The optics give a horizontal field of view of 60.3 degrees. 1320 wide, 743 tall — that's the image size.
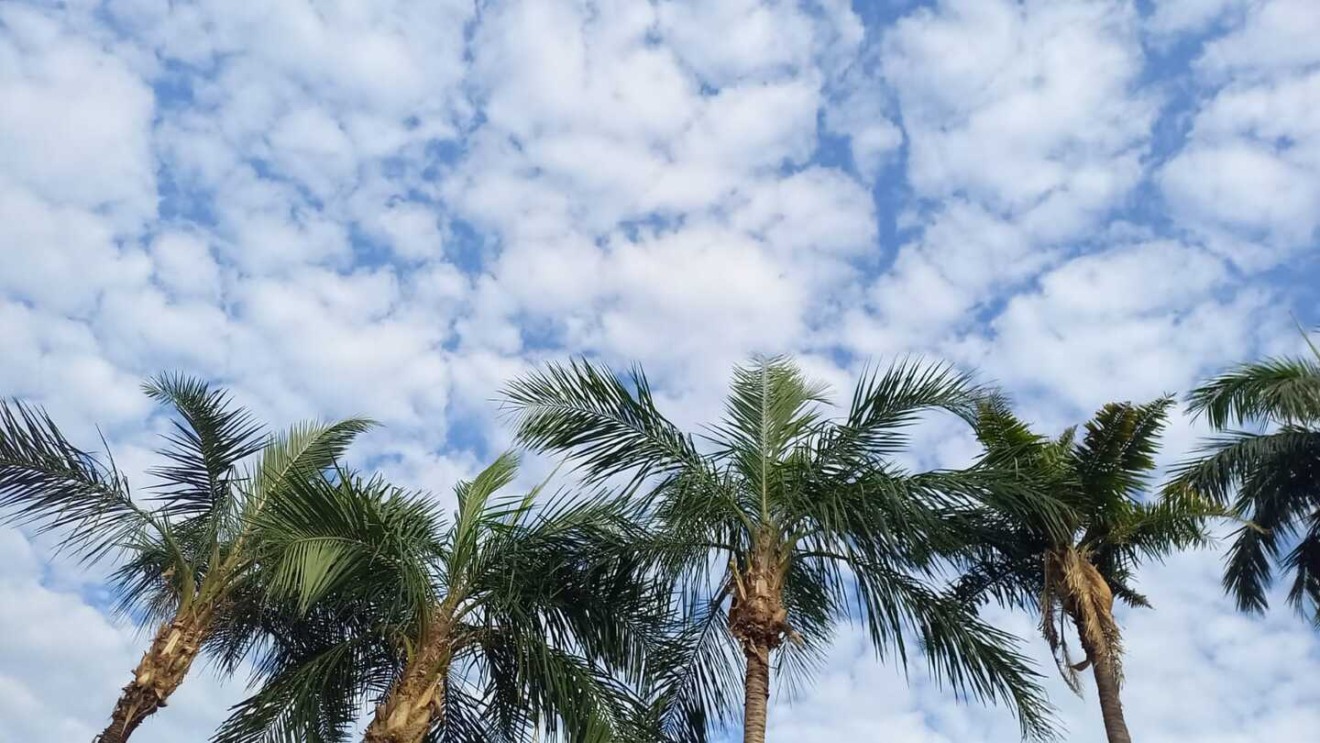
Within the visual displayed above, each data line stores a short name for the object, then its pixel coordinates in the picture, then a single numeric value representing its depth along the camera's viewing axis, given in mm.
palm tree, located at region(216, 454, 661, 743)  10500
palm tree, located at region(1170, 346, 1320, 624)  15242
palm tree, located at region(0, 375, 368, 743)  11852
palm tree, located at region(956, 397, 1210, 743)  12438
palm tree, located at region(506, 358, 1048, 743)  10477
